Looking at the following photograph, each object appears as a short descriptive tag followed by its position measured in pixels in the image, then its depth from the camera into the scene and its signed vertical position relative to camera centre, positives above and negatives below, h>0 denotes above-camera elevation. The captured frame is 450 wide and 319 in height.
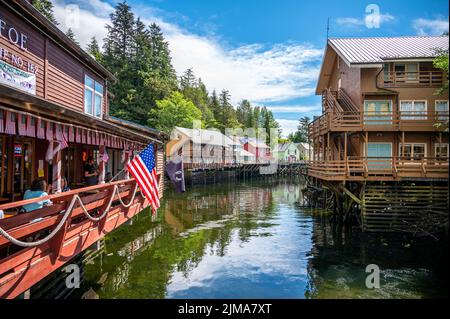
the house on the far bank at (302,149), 100.03 +4.68
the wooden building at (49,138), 6.24 +0.76
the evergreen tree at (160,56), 57.65 +19.15
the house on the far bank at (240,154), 71.56 +2.35
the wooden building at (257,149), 83.81 +4.06
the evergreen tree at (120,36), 56.41 +21.99
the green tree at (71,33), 63.46 +24.94
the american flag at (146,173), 11.38 -0.31
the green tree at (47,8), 41.69 +19.97
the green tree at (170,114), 49.81 +7.47
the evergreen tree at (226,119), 89.46 +12.12
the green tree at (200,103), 75.69 +13.86
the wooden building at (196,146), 48.44 +2.74
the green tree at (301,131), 119.17 +12.19
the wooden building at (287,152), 97.56 +3.68
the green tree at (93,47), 68.44 +24.90
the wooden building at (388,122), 18.19 +2.67
